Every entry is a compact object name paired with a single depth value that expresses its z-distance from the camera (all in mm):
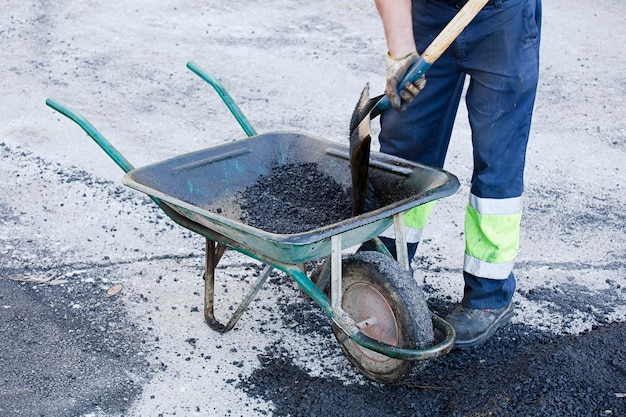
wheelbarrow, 2781
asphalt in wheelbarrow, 3283
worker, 3109
